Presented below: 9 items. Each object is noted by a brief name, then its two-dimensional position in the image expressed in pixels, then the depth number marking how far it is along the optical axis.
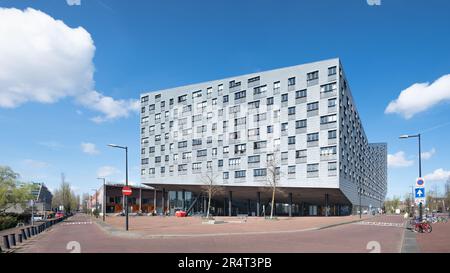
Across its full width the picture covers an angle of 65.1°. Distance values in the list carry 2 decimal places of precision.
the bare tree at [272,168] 63.00
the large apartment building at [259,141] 60.00
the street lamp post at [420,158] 27.49
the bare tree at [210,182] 70.46
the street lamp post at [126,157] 30.66
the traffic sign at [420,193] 24.34
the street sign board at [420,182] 24.47
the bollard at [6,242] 18.21
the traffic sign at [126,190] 27.90
